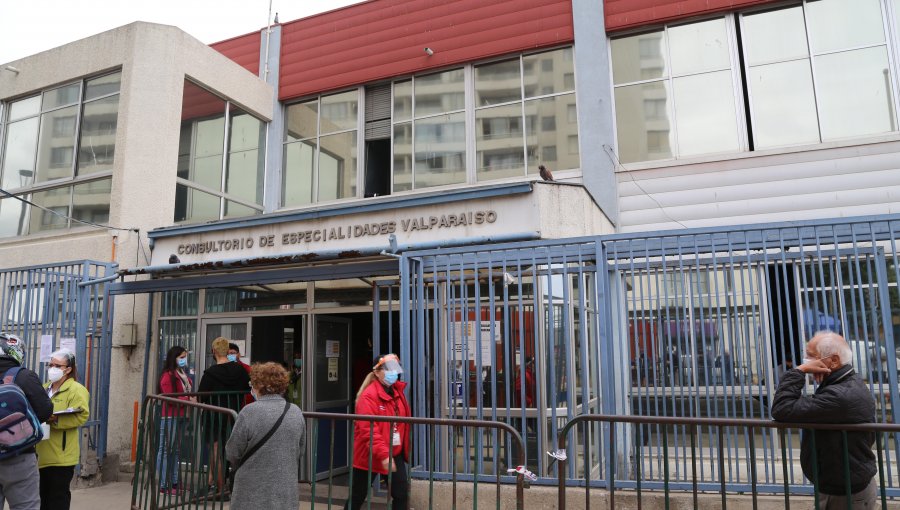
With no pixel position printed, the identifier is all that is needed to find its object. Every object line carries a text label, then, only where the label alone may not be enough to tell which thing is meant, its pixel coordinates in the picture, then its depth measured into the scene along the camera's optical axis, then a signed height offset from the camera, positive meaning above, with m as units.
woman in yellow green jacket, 5.48 -0.74
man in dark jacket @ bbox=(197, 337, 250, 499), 7.61 -0.29
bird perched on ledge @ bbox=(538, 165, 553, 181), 8.22 +2.25
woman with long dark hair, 7.92 -0.24
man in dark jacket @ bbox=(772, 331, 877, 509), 3.86 -0.39
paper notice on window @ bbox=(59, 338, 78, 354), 8.31 +0.18
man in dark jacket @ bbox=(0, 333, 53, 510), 4.81 -0.83
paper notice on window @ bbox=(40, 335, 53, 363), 8.91 +0.14
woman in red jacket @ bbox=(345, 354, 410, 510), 5.32 -0.67
